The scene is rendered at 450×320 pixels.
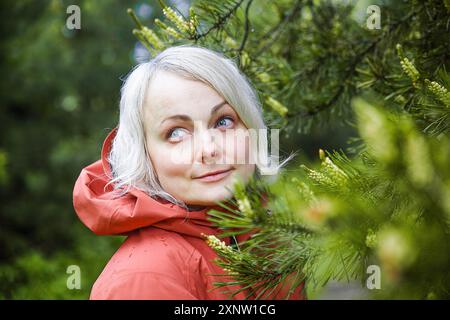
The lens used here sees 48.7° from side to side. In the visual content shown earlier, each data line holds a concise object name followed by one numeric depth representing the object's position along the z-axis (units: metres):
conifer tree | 0.72
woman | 1.38
